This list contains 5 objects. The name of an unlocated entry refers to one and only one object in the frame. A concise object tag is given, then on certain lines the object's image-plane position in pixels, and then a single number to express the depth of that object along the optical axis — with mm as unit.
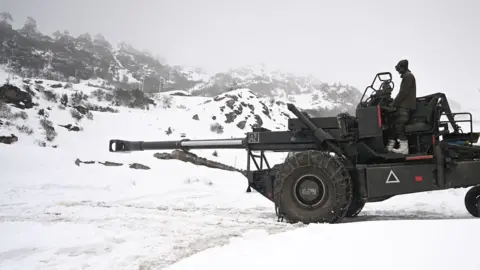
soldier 4879
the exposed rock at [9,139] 13039
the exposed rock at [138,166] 12292
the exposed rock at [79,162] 11005
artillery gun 4617
